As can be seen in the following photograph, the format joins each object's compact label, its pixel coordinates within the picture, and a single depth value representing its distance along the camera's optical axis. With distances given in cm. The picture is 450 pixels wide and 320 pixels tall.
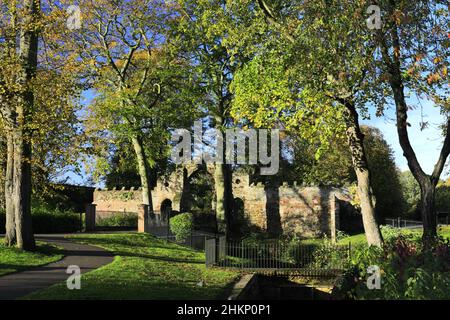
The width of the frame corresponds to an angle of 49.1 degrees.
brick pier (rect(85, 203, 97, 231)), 2812
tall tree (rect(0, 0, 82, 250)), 1466
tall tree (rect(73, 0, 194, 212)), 2839
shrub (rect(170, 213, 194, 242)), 2470
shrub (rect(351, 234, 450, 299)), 667
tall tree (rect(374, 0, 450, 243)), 1155
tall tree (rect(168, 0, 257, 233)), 2659
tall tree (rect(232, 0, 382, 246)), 1240
